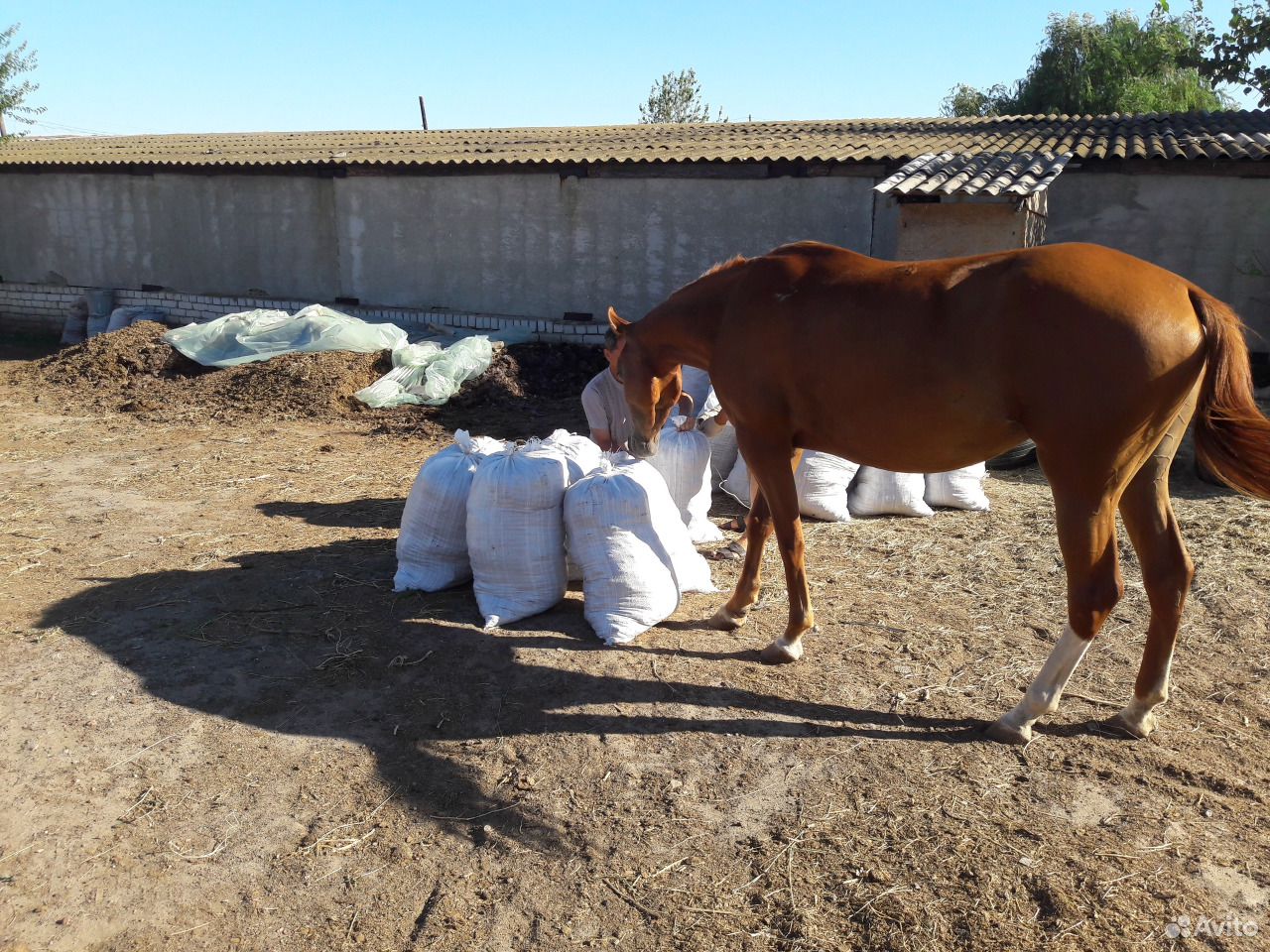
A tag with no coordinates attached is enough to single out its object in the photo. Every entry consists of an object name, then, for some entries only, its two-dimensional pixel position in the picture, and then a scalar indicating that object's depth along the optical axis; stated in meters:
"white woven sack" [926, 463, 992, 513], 6.34
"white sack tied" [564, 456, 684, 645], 4.29
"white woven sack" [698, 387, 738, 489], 6.66
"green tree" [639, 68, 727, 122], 48.19
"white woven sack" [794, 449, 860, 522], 6.06
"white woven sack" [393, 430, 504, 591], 4.76
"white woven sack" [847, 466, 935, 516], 6.21
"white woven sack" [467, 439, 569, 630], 4.45
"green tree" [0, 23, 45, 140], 21.62
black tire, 7.44
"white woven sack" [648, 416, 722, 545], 5.52
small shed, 8.70
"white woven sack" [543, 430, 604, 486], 4.66
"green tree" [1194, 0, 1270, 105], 21.98
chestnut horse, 3.10
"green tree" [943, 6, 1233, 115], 24.98
